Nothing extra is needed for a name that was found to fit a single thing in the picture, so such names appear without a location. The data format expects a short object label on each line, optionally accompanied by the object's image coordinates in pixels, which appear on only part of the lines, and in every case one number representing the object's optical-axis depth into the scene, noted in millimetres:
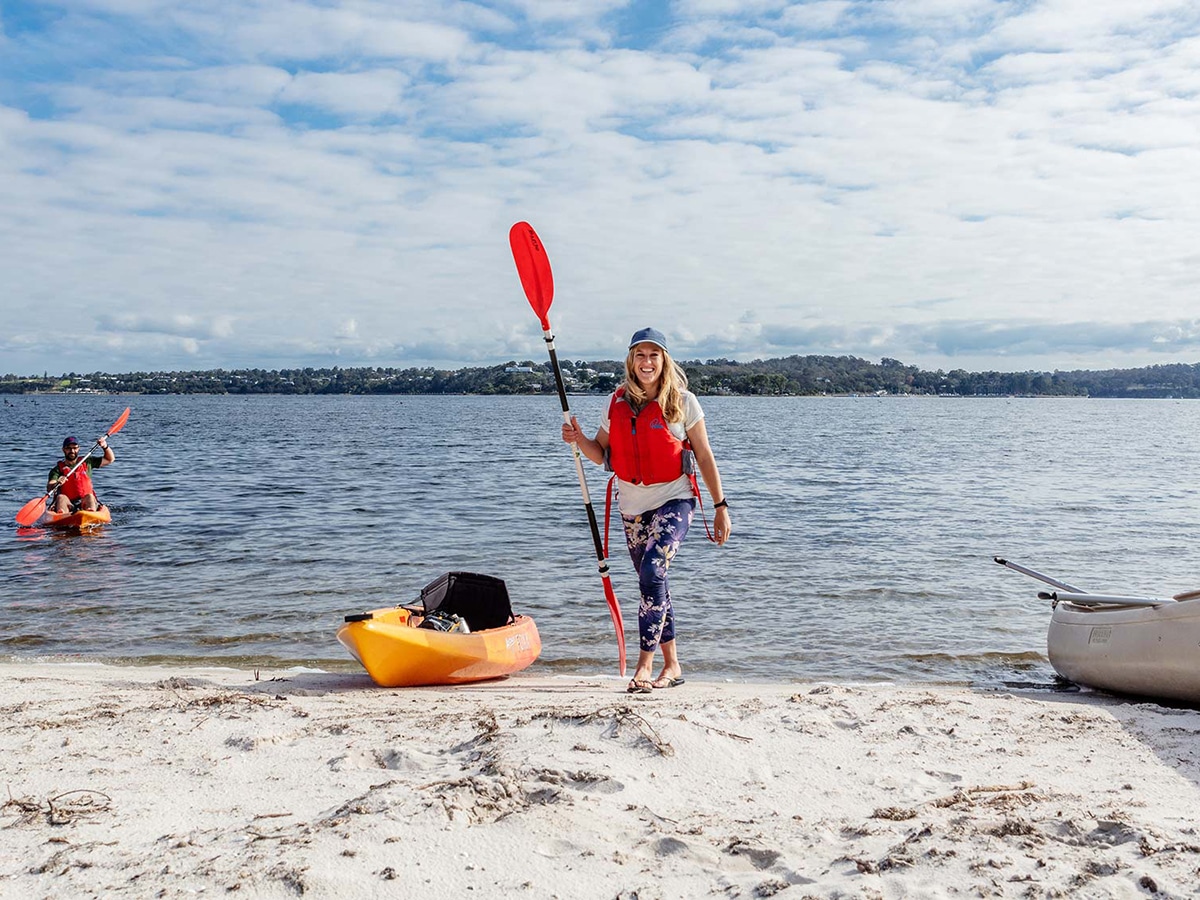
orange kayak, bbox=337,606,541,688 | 5613
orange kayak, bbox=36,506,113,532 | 13922
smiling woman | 5109
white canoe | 5168
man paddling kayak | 14406
